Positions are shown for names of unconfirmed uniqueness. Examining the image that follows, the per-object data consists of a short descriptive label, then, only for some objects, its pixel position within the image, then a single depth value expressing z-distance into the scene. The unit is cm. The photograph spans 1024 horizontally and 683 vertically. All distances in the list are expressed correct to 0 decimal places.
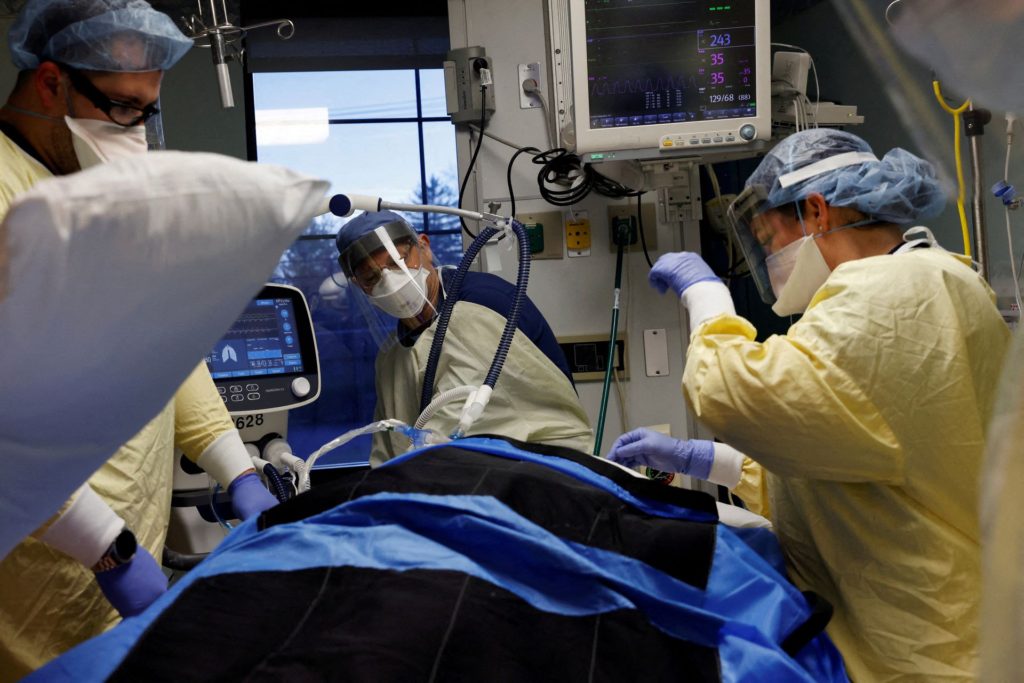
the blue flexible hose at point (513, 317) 203
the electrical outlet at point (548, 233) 308
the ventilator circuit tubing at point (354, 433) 190
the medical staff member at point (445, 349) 229
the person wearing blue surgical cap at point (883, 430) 122
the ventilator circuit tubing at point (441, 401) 198
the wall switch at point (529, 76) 305
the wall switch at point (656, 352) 311
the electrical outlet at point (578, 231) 308
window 410
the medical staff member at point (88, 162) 134
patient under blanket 95
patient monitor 257
